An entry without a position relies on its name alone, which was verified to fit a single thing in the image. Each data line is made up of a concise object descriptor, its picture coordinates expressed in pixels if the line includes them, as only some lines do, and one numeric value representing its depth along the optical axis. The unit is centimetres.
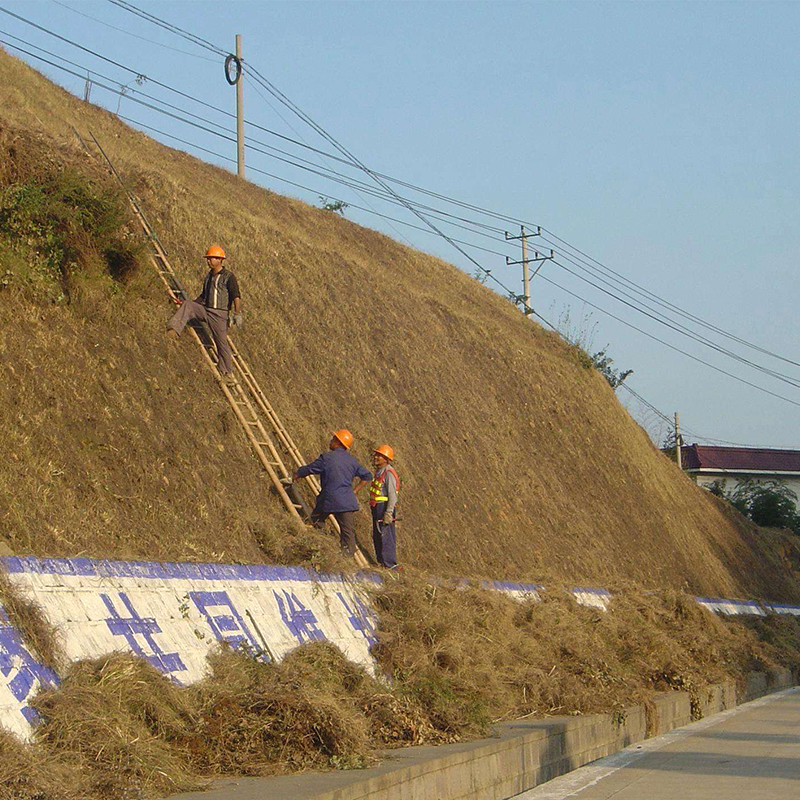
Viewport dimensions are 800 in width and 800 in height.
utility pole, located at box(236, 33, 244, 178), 3883
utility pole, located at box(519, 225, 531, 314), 5709
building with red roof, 8294
